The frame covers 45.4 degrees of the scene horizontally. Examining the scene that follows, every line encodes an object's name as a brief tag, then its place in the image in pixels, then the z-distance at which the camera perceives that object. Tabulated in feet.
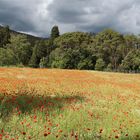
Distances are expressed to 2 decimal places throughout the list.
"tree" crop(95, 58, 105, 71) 137.54
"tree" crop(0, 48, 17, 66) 128.63
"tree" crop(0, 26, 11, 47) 181.94
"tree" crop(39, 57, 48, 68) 146.49
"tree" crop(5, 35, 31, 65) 156.56
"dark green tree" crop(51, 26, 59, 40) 180.95
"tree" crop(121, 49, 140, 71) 139.65
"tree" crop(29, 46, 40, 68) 159.35
